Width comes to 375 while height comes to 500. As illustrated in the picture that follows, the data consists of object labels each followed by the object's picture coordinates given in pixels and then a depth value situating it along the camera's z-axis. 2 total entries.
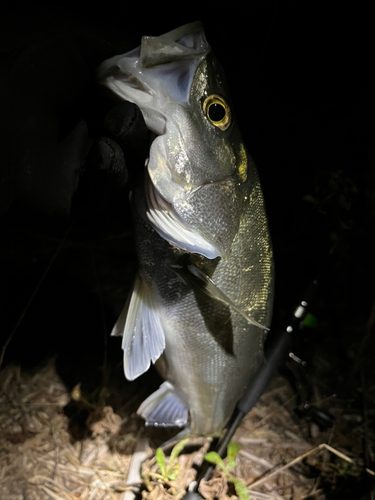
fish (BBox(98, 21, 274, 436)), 0.24
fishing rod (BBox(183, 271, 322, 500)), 0.38
